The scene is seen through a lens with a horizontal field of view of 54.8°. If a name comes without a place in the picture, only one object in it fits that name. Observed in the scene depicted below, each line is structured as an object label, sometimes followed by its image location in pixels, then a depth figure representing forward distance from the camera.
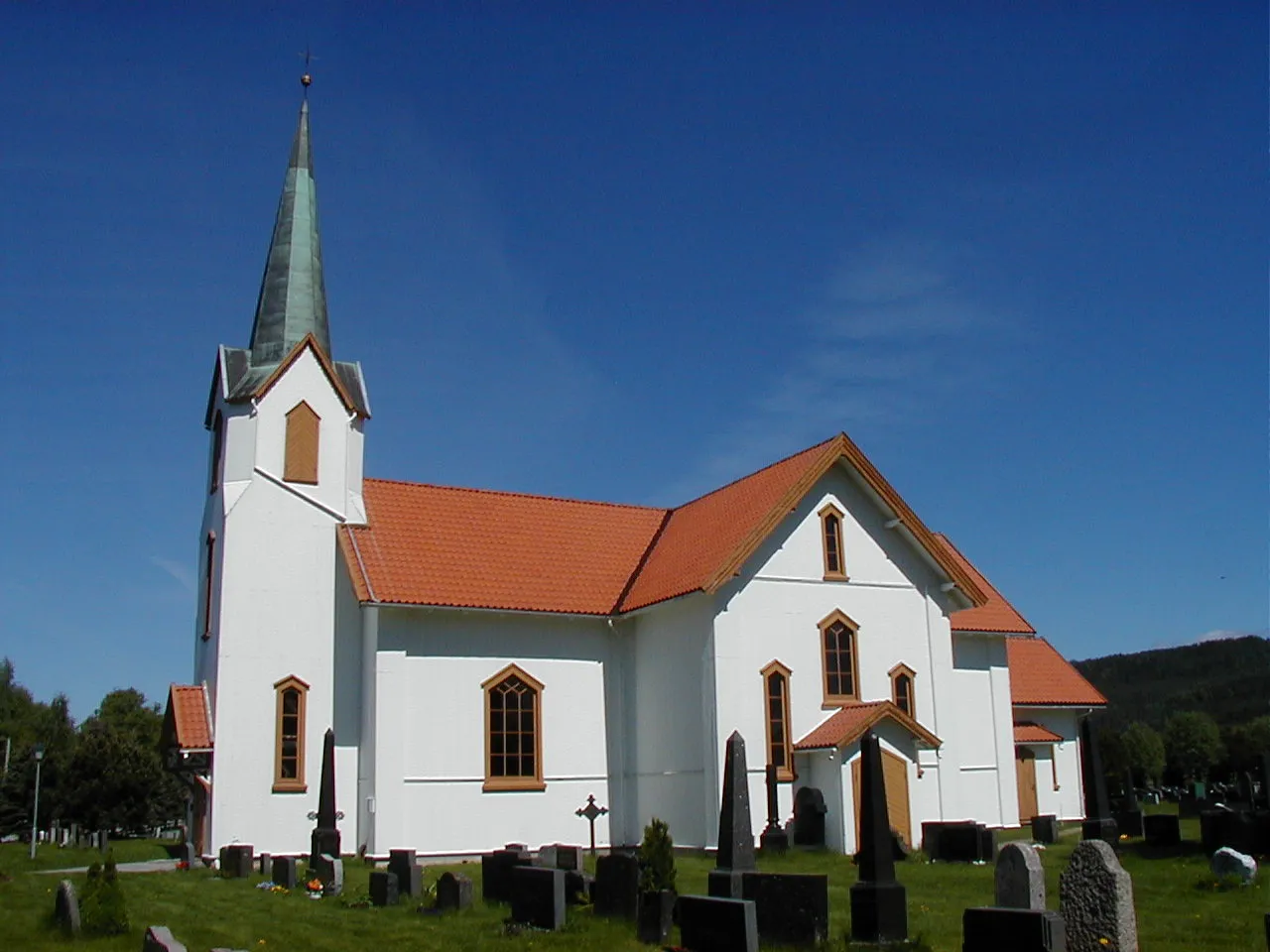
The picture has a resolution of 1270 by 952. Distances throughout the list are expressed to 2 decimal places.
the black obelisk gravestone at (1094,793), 21.11
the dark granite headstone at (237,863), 22.50
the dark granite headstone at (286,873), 20.38
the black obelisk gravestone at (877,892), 12.51
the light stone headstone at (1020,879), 11.37
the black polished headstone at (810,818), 25.28
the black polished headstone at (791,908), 12.57
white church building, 26.30
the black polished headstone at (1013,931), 10.24
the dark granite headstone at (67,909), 14.66
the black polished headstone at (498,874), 17.12
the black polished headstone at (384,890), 17.58
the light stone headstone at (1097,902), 10.75
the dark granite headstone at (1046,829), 24.81
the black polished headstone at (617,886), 14.88
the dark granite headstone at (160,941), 11.42
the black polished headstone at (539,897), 14.80
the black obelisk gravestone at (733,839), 13.63
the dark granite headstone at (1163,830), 20.61
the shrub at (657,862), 14.27
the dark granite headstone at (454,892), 16.70
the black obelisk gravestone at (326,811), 22.81
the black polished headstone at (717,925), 12.03
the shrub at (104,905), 14.79
